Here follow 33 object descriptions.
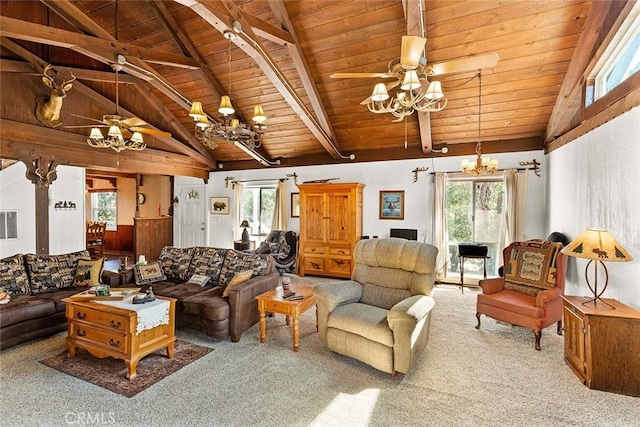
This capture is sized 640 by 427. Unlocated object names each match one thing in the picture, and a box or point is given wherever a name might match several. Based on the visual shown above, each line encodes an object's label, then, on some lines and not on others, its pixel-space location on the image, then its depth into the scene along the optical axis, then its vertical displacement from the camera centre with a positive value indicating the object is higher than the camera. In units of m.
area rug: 2.57 -1.43
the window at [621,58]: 2.86 +1.60
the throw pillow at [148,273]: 4.16 -0.84
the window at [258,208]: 8.20 +0.10
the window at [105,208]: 10.55 +0.13
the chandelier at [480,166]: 4.69 +0.71
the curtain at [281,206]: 7.65 +0.14
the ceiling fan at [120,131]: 4.13 +1.16
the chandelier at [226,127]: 3.54 +1.03
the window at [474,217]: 5.91 -0.10
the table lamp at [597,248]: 2.52 -0.31
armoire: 6.43 -0.32
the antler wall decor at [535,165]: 5.52 +0.83
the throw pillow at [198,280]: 4.06 -0.90
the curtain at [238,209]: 8.27 +0.07
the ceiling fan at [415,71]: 2.38 +1.22
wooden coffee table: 2.66 -1.11
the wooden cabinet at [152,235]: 8.52 -0.68
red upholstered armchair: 3.36 -0.92
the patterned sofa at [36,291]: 3.20 -0.97
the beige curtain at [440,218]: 6.09 -0.12
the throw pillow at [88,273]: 4.04 -0.81
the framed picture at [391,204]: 6.59 +0.16
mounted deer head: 5.02 +1.69
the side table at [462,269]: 5.73 -1.07
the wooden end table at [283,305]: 3.25 -1.02
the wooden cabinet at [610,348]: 2.43 -1.09
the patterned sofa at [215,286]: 3.42 -0.95
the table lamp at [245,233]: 7.58 -0.52
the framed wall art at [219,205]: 8.53 +0.17
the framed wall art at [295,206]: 7.60 +0.14
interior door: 8.88 -0.10
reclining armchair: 2.63 -0.92
